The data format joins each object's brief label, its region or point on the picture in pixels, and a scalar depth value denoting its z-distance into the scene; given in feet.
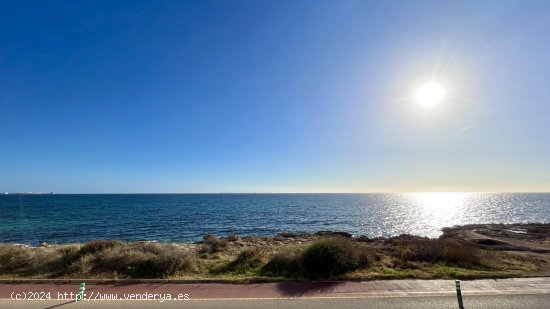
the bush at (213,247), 62.90
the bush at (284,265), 42.78
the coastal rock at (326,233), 114.85
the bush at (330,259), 43.04
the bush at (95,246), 51.06
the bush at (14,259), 46.42
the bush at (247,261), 45.65
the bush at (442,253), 48.80
